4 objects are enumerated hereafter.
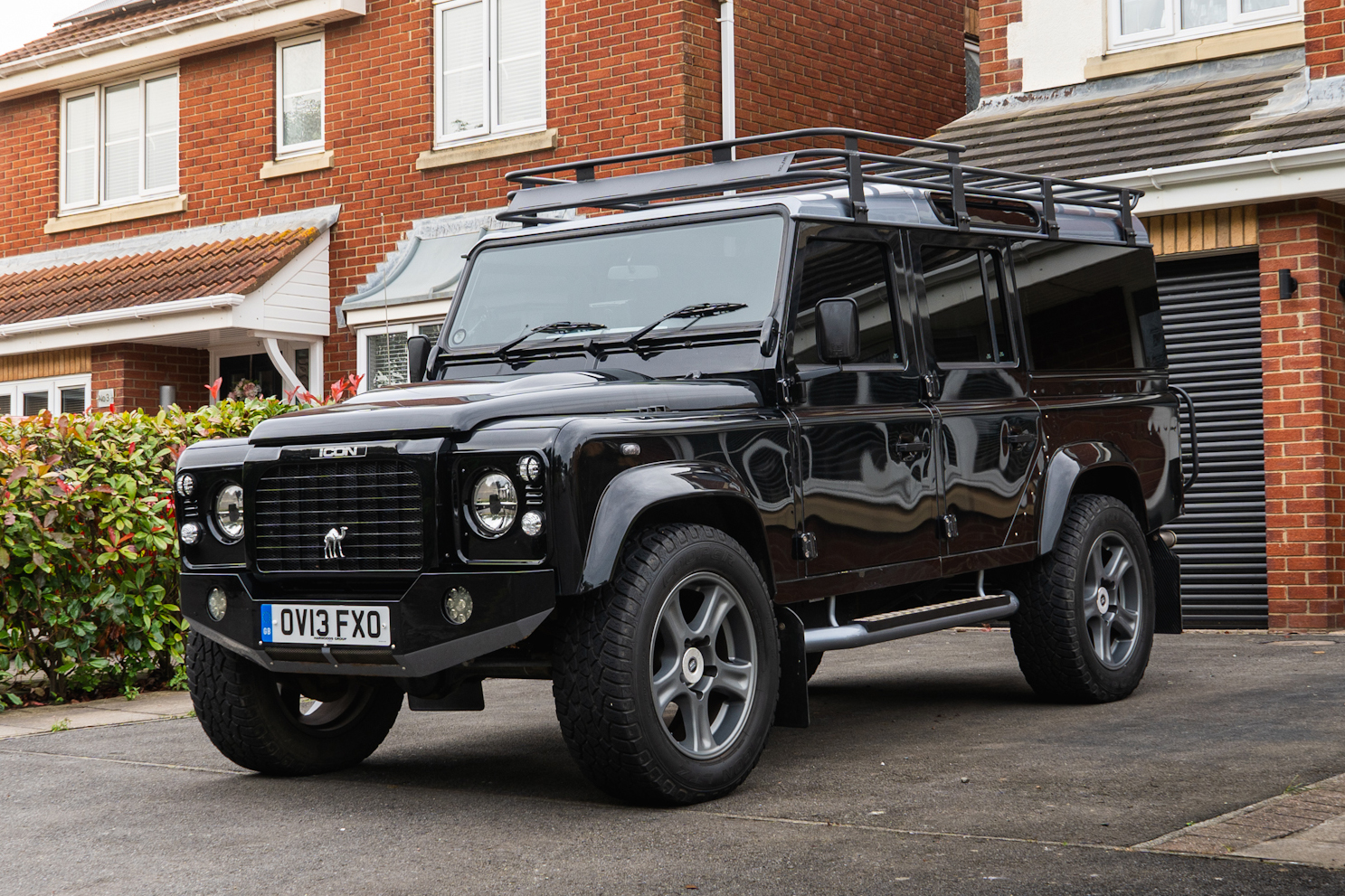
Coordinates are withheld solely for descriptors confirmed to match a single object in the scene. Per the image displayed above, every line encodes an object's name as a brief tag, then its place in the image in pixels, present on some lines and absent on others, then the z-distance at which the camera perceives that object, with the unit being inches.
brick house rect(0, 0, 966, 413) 537.6
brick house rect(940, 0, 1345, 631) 407.8
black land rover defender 194.5
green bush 317.1
